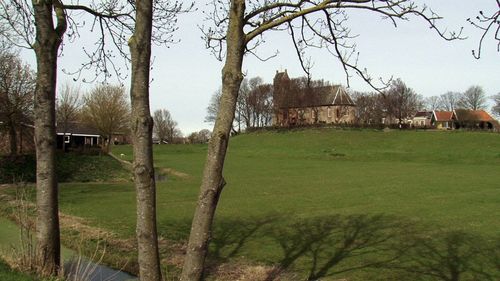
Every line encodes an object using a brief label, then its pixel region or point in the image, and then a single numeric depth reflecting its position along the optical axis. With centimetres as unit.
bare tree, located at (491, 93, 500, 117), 10771
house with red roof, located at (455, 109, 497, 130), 10562
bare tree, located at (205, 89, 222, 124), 10972
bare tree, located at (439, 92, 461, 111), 13420
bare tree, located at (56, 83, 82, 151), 6234
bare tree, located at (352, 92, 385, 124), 10200
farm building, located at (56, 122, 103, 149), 7602
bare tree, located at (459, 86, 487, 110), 12402
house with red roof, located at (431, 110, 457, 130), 11442
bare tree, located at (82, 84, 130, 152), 7289
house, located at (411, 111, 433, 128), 12760
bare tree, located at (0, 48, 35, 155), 3825
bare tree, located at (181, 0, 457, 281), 492
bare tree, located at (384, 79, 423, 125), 9069
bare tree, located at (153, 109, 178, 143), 12912
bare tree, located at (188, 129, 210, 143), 10889
